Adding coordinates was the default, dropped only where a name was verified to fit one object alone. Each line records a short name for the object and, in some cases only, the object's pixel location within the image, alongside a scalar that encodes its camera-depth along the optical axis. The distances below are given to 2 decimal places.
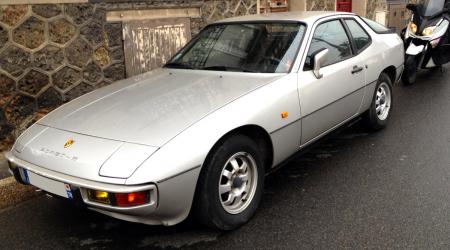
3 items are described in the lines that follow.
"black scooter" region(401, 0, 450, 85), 7.61
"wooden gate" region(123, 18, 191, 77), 6.52
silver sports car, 2.64
